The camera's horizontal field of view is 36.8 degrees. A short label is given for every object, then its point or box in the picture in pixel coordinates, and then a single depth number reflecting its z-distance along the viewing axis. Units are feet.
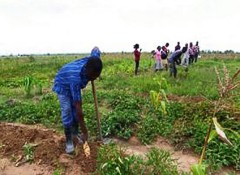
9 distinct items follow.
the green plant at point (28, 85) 32.64
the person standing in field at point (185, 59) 49.83
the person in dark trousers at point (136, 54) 49.19
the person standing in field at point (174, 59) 39.17
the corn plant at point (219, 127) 6.66
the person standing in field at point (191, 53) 61.59
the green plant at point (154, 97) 13.35
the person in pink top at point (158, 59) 49.06
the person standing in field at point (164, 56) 50.11
